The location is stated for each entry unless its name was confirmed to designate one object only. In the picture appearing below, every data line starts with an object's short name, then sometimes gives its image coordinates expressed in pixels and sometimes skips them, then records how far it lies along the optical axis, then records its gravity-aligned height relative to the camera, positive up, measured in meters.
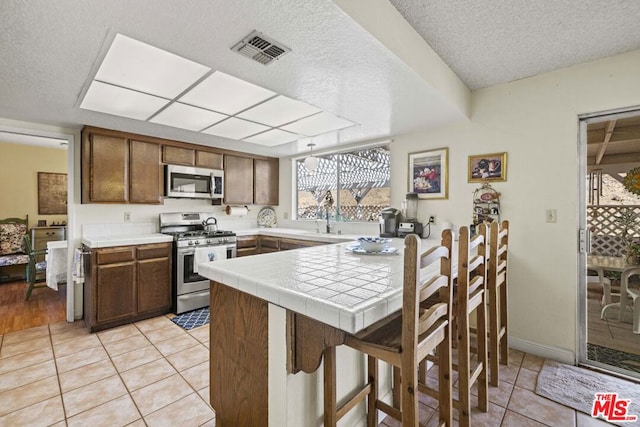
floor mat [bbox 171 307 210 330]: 3.11 -1.18
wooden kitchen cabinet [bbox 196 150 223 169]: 3.99 +0.74
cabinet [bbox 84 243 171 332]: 2.94 -0.77
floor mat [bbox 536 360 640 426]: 1.84 -1.19
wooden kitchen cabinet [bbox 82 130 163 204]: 3.13 +0.49
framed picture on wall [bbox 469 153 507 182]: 2.65 +0.42
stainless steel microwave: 3.68 +0.40
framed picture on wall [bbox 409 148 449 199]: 3.04 +0.42
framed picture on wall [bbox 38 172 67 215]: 5.30 +0.35
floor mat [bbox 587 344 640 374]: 2.16 -1.11
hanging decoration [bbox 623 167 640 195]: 2.14 +0.23
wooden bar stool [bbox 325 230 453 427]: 0.98 -0.48
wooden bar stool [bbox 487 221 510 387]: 1.90 -0.56
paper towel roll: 4.52 +0.04
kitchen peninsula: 1.05 -0.47
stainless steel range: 3.42 -0.46
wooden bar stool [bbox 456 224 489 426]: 1.43 -0.56
